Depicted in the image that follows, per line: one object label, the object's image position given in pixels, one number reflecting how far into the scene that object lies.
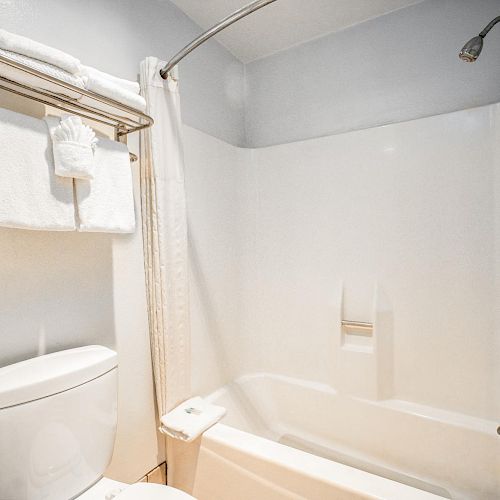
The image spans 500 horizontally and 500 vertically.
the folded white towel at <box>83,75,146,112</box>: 1.05
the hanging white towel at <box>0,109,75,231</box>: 0.91
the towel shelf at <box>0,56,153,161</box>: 0.93
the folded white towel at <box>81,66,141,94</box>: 1.04
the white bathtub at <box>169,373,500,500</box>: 1.13
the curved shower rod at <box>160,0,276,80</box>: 1.16
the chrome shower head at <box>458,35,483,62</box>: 1.27
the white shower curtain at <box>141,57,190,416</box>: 1.45
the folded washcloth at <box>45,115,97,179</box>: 1.00
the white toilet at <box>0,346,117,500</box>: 0.89
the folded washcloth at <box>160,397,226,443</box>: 1.36
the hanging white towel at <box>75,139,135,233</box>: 1.09
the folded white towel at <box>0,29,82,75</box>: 0.86
